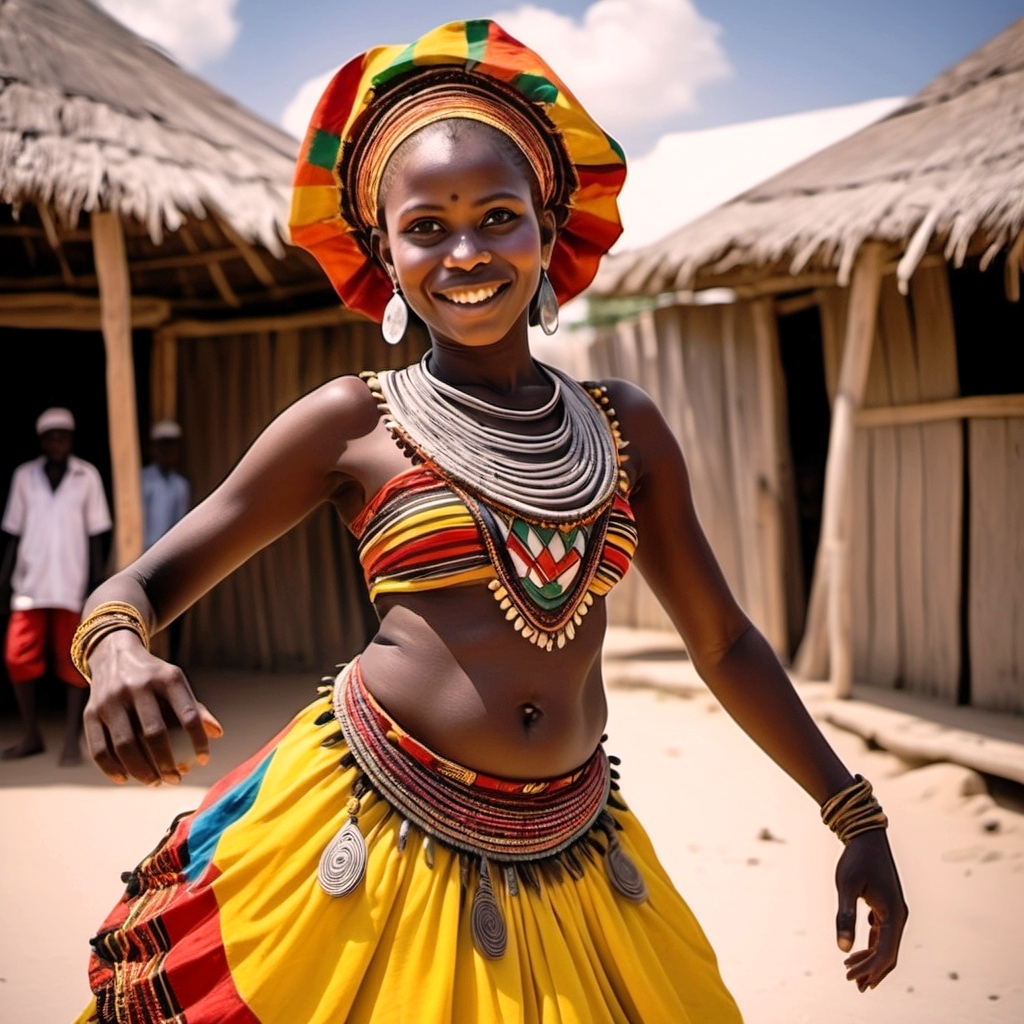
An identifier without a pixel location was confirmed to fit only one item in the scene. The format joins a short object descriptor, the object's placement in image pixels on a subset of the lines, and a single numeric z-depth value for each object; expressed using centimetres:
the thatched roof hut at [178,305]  659
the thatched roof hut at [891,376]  643
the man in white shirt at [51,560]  640
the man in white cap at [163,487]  749
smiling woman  171
